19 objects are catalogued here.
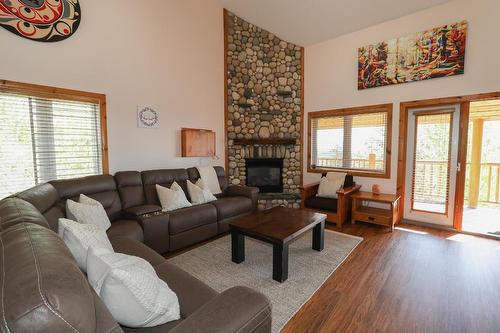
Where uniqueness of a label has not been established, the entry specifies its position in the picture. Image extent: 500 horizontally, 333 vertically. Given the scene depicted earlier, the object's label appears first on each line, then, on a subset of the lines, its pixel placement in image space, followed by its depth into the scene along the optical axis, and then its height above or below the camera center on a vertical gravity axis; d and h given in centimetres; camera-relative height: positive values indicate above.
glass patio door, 382 -20
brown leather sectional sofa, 60 -43
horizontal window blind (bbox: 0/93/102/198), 264 +12
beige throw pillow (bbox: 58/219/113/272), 123 -46
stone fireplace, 509 +84
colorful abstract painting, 359 +154
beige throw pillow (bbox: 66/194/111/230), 232 -60
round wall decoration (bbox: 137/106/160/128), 371 +54
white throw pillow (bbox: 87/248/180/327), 99 -58
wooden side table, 386 -102
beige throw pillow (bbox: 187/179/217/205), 365 -66
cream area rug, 219 -130
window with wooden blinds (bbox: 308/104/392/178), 440 +22
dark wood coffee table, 242 -85
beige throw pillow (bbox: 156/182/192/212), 326 -65
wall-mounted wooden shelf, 425 +16
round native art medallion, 254 +149
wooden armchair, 404 -91
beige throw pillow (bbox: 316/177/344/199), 434 -65
